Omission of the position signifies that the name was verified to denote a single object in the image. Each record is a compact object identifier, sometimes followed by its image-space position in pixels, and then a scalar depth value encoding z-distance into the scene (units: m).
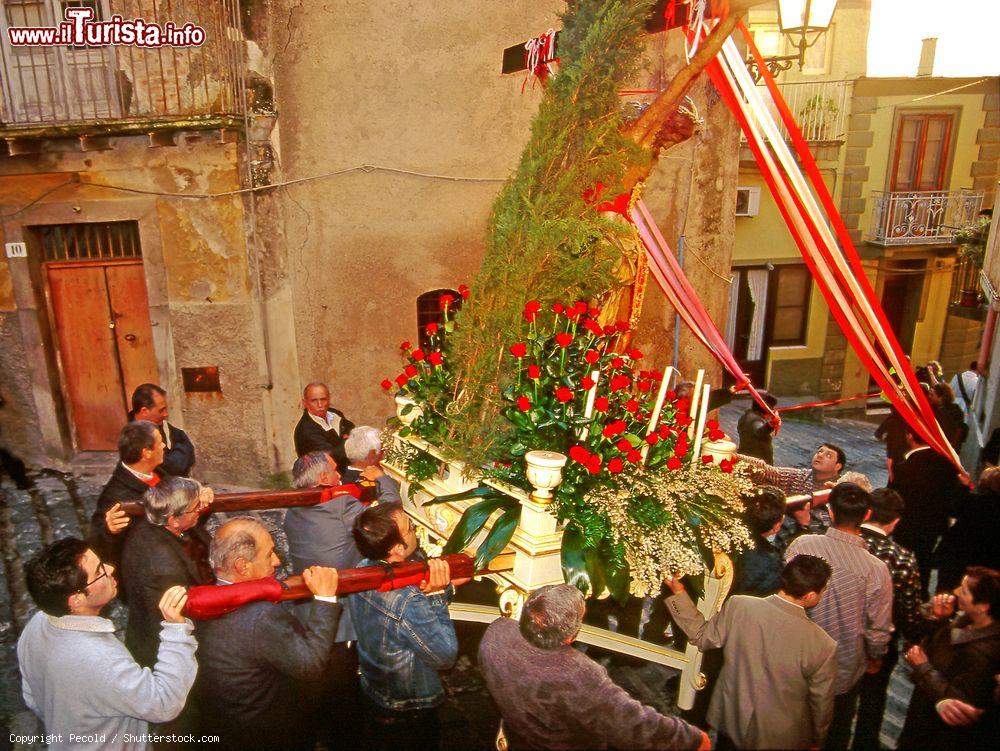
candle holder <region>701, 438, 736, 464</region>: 3.58
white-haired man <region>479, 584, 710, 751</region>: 2.64
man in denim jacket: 3.09
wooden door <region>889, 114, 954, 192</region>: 13.29
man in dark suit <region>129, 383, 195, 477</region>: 5.27
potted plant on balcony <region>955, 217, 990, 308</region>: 11.91
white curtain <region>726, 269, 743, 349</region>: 13.41
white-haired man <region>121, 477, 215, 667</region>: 3.51
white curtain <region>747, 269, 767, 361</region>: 13.52
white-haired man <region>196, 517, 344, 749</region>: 2.80
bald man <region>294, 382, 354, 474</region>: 6.01
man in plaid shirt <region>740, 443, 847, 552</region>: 4.55
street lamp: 5.04
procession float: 3.05
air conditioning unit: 12.85
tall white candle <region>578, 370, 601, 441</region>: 3.09
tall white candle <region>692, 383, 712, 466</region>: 3.45
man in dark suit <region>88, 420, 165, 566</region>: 4.24
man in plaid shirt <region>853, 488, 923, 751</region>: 3.87
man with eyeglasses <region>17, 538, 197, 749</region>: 2.69
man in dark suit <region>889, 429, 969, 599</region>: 5.24
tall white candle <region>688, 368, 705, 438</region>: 3.52
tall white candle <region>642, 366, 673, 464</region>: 3.19
